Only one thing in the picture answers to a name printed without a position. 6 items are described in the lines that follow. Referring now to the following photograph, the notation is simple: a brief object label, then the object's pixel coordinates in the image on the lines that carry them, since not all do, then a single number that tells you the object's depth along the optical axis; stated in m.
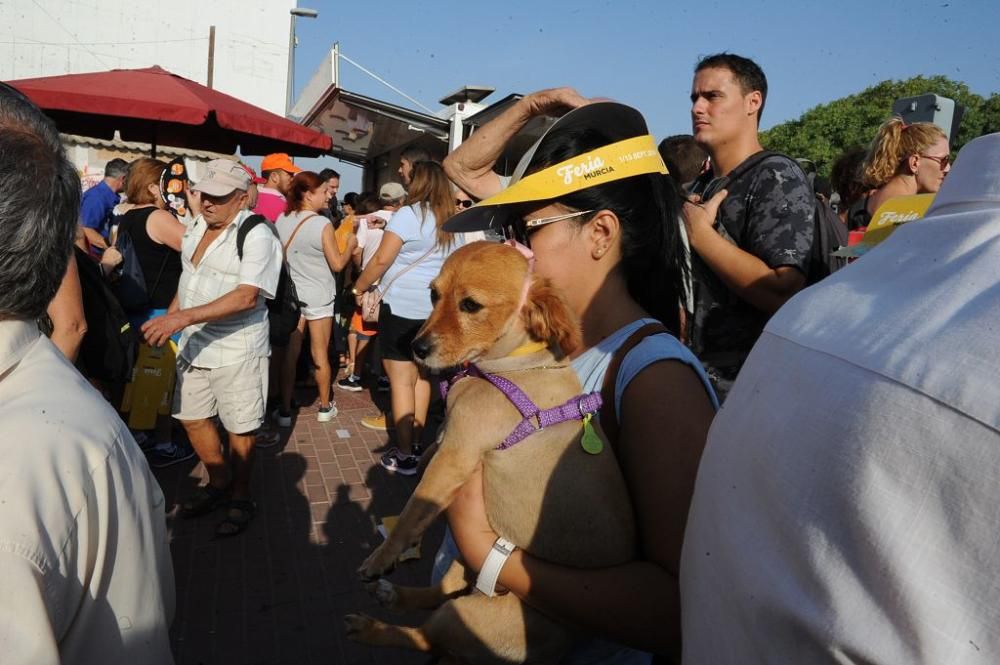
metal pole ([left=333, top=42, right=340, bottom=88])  12.33
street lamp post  23.89
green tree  28.00
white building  20.98
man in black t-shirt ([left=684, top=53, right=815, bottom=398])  2.54
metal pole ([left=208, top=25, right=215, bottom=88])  22.01
